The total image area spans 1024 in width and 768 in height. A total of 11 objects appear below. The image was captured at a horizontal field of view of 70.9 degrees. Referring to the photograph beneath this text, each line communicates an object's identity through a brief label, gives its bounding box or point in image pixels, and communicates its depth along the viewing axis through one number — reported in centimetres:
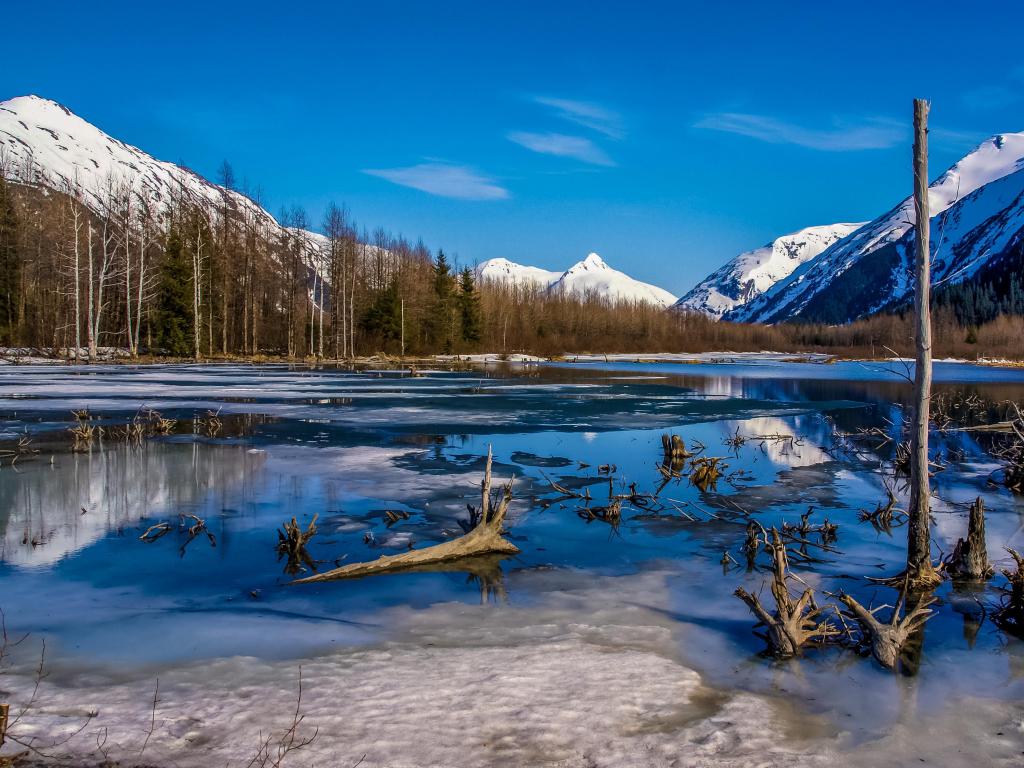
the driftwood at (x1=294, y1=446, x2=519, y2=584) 732
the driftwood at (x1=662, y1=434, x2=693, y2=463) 1451
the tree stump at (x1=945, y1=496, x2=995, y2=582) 764
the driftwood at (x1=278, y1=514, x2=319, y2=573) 771
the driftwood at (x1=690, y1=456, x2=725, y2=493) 1245
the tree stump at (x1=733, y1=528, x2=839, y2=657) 554
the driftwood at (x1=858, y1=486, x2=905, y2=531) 981
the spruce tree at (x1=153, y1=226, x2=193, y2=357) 4978
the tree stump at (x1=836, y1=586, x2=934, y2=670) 543
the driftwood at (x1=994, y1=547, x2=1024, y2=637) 630
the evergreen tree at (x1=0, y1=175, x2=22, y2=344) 4869
